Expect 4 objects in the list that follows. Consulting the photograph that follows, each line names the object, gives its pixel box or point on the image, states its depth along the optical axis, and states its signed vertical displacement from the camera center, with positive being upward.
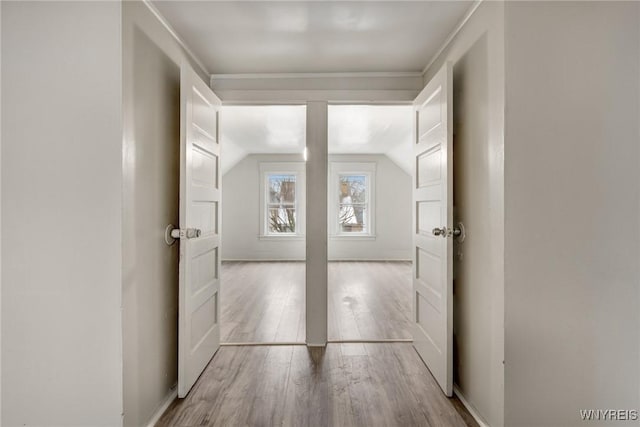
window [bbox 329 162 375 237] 7.40 +0.34
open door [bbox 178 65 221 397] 1.90 -0.09
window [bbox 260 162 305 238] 7.33 +0.32
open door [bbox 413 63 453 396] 1.95 -0.09
